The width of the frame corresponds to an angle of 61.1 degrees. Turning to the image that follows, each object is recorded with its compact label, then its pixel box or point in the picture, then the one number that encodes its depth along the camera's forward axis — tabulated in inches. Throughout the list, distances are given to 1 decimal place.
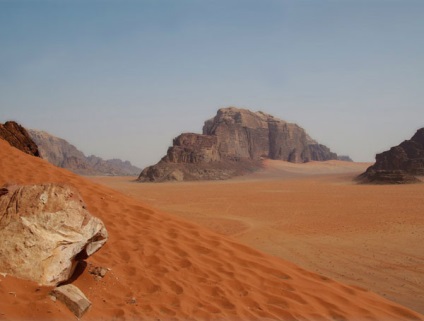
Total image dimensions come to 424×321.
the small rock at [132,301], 166.6
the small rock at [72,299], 143.5
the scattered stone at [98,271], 183.2
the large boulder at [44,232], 151.4
